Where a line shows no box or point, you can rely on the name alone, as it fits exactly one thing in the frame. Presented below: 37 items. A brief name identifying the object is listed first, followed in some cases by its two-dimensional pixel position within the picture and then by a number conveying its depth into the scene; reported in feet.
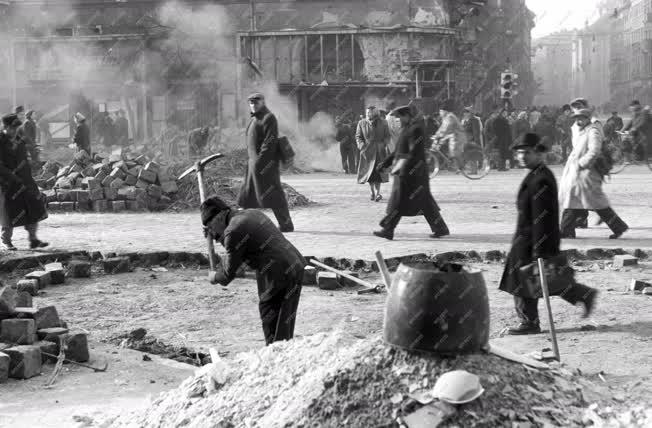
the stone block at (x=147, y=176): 54.13
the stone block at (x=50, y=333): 21.76
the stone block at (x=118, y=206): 53.26
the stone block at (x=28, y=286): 29.84
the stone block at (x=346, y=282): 30.53
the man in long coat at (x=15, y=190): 36.24
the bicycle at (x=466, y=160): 67.19
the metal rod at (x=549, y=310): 19.17
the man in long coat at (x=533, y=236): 22.94
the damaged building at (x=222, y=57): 105.91
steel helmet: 13.89
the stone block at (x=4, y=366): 19.76
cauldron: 15.15
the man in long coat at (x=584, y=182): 35.99
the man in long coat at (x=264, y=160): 39.22
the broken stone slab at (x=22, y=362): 20.07
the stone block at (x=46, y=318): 22.34
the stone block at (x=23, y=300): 23.17
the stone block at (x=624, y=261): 31.68
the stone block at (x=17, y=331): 21.36
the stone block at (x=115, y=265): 33.78
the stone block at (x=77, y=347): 21.20
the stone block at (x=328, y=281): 30.14
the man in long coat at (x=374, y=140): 58.85
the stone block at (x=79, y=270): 32.96
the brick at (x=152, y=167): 54.29
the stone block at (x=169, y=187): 54.24
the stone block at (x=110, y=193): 53.78
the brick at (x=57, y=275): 31.78
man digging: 19.74
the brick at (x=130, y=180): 54.24
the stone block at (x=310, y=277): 30.99
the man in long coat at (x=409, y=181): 37.47
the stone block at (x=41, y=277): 30.91
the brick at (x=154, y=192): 53.67
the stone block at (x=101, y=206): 53.57
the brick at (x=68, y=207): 53.88
